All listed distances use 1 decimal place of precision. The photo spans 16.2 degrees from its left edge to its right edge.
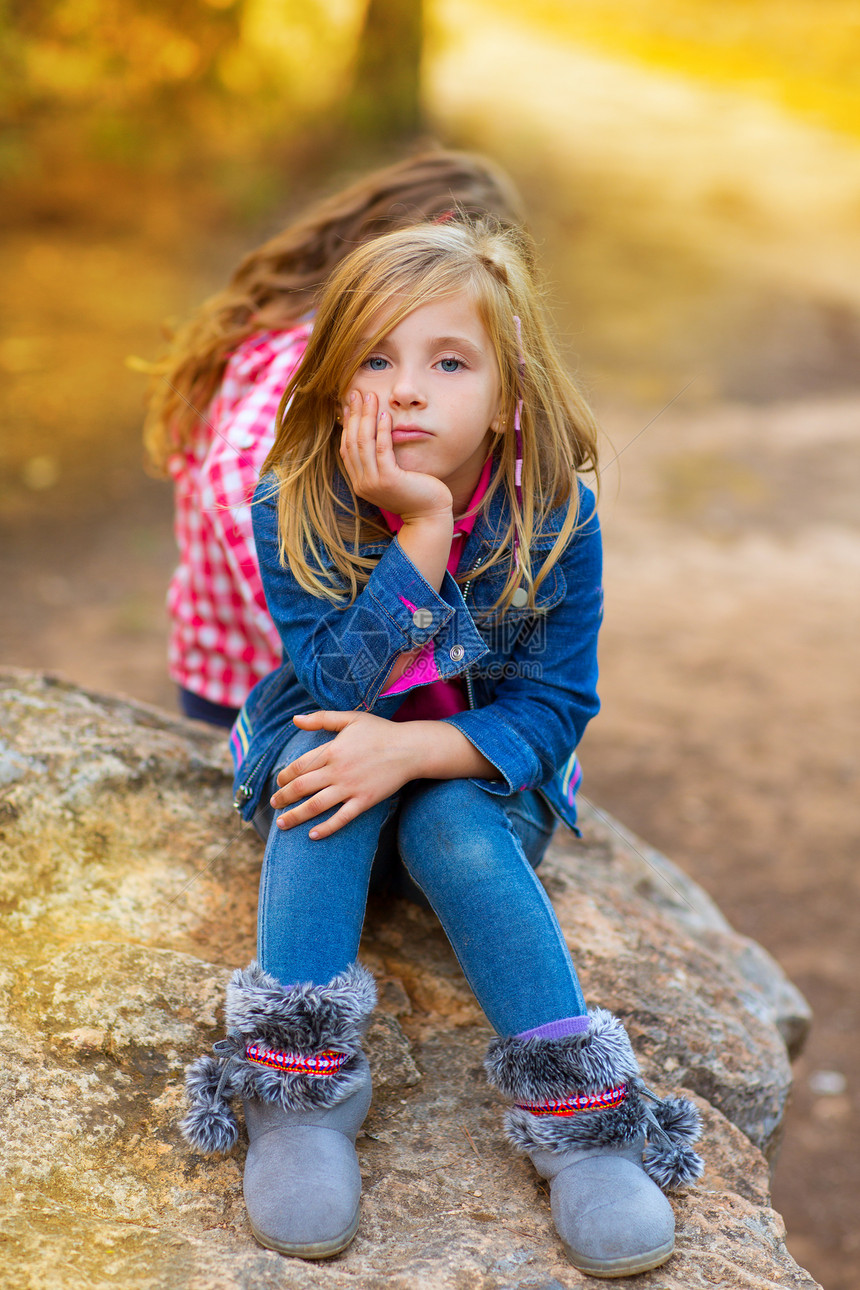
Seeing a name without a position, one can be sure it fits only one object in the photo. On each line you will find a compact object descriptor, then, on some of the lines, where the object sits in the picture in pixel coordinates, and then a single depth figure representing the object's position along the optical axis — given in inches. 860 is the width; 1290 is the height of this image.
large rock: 92.0
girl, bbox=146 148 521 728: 112.9
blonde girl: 93.7
